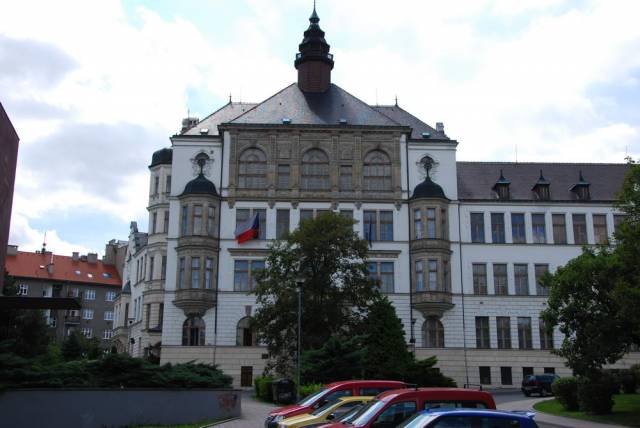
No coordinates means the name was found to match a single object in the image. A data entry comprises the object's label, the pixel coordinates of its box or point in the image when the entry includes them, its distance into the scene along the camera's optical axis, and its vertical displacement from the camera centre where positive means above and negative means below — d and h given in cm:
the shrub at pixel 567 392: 3238 -135
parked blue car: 1195 -98
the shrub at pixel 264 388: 3839 -164
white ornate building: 5281 +985
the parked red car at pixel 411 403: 1451 -87
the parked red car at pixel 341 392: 2108 -95
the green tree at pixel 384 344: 3612 +78
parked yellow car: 1792 -142
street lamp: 2926 +336
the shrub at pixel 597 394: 3058 -136
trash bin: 3419 -155
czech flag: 5358 +940
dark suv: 4391 -143
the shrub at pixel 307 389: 3198 -134
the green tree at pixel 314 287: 4022 +399
